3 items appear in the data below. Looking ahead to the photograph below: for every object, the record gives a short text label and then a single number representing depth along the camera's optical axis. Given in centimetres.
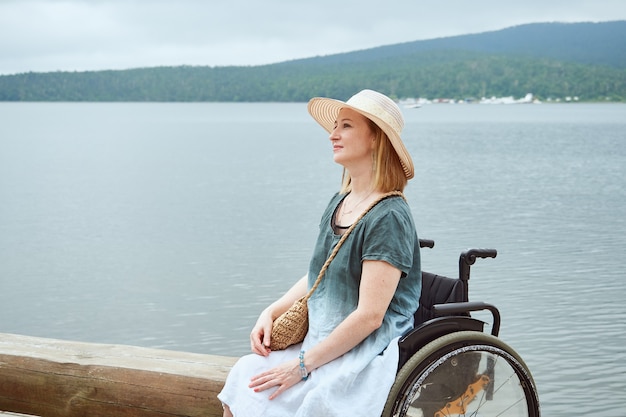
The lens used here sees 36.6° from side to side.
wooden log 308
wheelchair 254
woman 253
